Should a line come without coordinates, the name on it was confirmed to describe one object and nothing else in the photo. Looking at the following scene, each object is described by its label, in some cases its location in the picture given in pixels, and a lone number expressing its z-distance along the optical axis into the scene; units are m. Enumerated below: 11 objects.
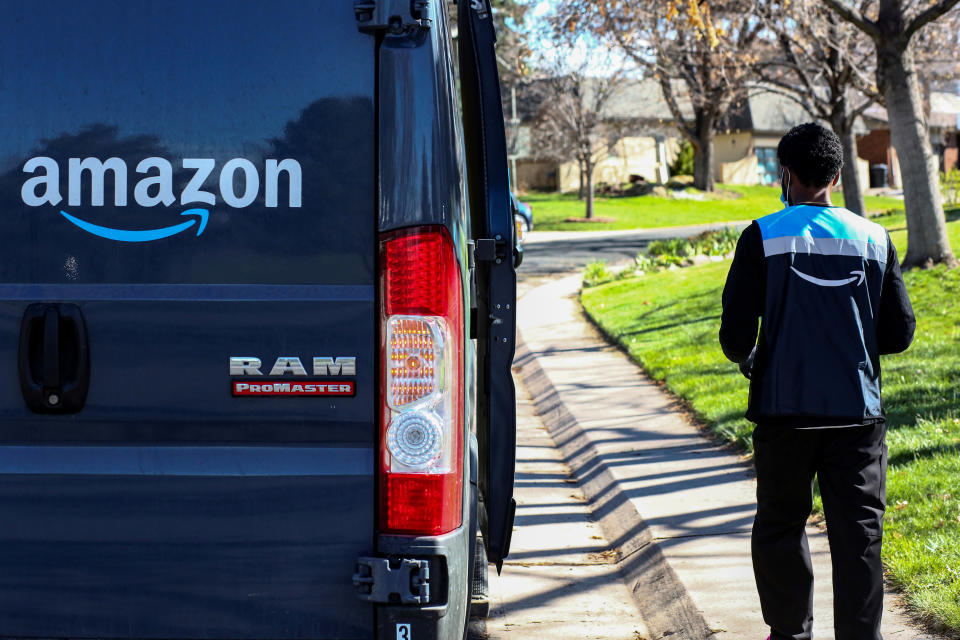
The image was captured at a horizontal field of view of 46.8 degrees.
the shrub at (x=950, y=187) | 27.86
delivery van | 2.60
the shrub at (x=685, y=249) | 19.94
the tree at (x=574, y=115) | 37.25
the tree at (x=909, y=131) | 12.91
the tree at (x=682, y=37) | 14.61
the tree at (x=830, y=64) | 17.59
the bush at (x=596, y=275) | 18.83
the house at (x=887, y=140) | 62.09
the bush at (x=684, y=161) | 54.00
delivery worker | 3.50
